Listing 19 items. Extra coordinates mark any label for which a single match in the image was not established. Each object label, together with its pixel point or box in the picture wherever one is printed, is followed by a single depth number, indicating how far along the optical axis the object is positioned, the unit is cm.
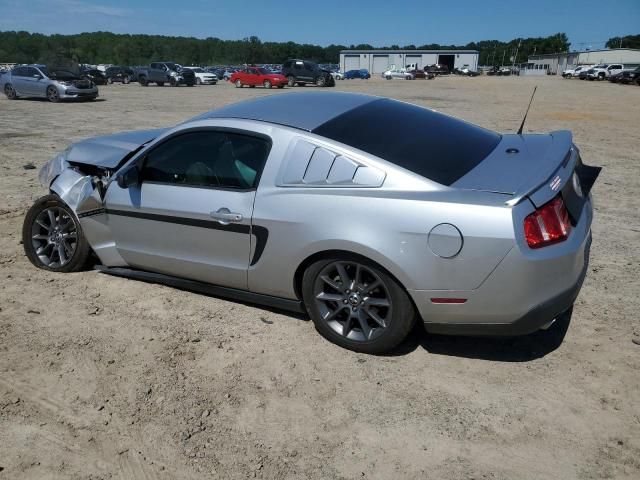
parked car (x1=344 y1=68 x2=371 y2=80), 7150
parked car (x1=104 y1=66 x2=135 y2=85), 4331
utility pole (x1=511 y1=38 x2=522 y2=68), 14306
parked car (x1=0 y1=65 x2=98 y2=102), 2247
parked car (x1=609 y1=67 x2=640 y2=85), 4138
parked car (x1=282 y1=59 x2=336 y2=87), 3747
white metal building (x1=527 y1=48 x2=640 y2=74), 8612
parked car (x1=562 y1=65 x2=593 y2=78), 5821
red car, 3619
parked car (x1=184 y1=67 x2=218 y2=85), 4425
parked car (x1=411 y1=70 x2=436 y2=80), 6850
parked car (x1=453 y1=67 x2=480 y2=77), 8725
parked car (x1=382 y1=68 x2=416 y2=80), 6769
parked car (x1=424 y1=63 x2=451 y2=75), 7764
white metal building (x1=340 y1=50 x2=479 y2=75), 11200
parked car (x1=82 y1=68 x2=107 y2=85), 3900
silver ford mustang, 298
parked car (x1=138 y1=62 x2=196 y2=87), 3888
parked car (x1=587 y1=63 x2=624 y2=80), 5159
